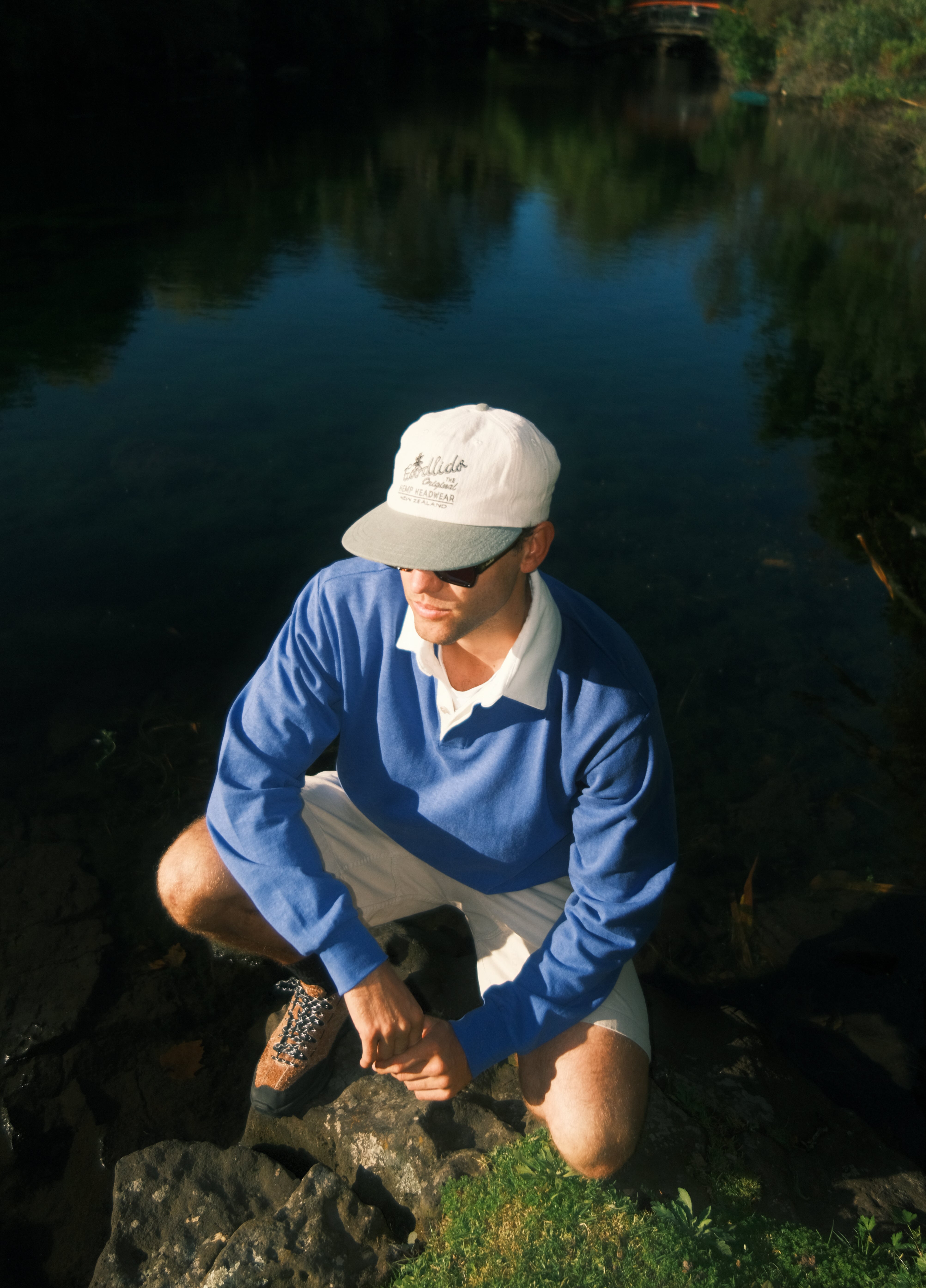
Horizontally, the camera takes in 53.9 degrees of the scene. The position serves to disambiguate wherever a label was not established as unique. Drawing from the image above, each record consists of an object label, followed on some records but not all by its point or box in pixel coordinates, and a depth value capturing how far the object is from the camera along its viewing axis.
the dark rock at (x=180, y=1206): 2.10
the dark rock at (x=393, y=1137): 2.20
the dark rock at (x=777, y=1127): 2.30
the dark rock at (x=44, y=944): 2.74
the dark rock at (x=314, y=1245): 2.01
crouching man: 1.92
